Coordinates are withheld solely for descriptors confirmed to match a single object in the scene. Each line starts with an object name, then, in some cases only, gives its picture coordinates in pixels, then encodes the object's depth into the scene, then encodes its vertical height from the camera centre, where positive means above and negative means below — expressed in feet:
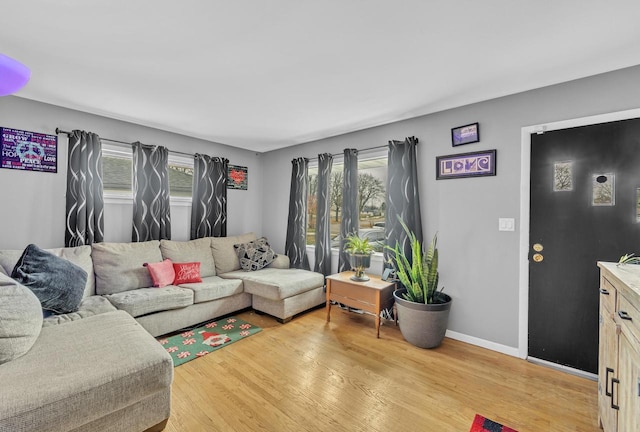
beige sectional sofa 4.19 -2.65
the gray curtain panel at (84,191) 9.80 +0.71
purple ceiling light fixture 4.17 +2.11
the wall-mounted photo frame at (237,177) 14.73 +1.90
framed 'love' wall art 8.66 +1.62
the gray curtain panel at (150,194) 11.37 +0.75
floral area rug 8.30 -4.11
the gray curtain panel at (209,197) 13.24 +0.73
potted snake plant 8.55 -2.76
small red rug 5.44 -4.14
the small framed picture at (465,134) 8.90 +2.60
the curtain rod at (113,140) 9.65 +2.73
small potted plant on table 10.49 -1.59
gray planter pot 8.52 -3.28
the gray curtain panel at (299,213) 13.96 +0.01
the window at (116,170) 11.04 +1.67
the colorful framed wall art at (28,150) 8.77 +1.95
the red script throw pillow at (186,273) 10.64 -2.32
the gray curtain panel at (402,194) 10.19 +0.76
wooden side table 9.58 -2.84
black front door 6.79 -0.25
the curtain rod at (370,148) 11.32 +2.71
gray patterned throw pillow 12.94 -1.97
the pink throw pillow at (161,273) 10.05 -2.22
